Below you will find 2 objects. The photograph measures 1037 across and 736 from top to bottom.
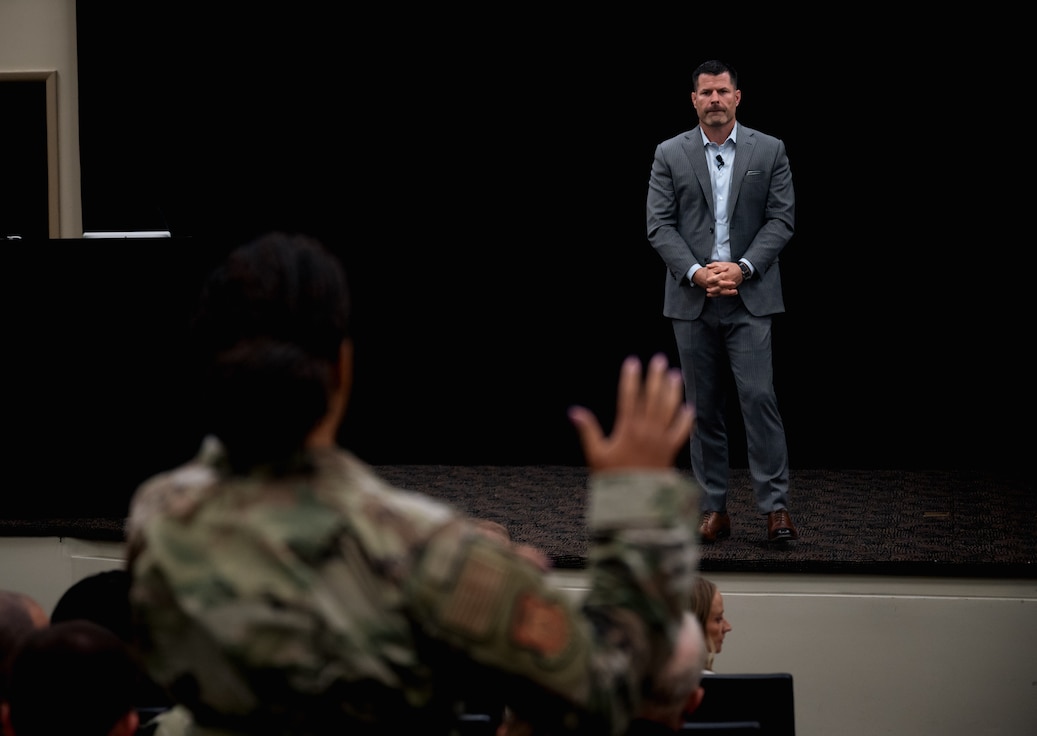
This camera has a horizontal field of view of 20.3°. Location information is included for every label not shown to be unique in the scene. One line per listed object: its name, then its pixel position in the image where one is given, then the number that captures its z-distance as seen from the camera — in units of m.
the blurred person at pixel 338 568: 4.22
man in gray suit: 11.04
